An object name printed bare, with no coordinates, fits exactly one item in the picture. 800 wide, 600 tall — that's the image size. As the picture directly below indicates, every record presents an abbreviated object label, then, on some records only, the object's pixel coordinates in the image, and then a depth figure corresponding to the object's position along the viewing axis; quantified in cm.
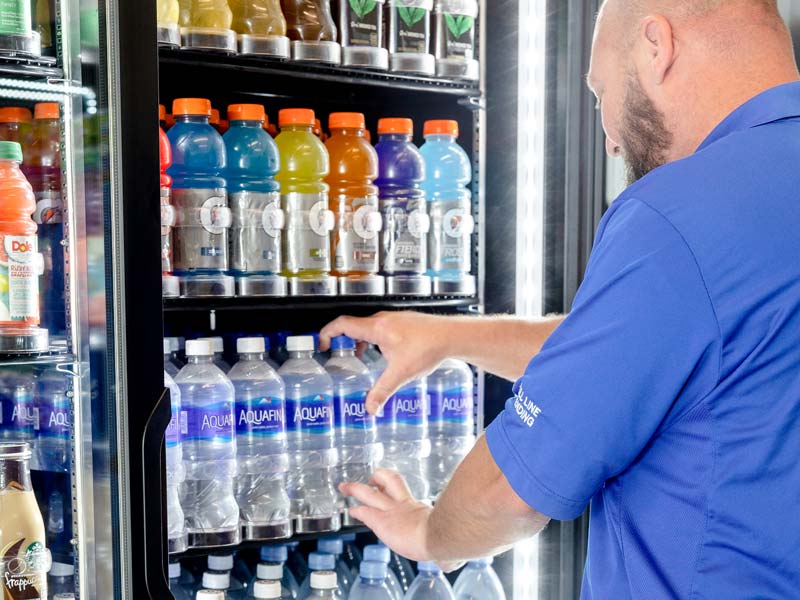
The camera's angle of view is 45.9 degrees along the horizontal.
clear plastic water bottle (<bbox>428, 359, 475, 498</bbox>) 251
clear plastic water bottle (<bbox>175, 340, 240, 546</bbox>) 208
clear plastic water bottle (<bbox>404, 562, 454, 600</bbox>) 250
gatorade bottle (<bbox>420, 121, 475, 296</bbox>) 242
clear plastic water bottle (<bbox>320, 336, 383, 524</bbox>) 232
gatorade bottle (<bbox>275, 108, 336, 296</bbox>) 219
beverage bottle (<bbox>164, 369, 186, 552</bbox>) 201
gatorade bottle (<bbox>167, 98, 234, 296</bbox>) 206
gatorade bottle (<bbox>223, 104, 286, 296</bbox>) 214
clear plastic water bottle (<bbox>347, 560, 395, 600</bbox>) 241
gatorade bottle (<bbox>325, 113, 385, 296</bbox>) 228
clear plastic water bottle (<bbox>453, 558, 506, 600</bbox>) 253
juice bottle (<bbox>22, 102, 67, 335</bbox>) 188
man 119
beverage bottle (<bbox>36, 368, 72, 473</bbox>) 194
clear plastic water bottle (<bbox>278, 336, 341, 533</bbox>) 223
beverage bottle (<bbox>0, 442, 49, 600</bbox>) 175
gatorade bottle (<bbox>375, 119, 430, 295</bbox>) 235
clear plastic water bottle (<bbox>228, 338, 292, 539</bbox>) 215
